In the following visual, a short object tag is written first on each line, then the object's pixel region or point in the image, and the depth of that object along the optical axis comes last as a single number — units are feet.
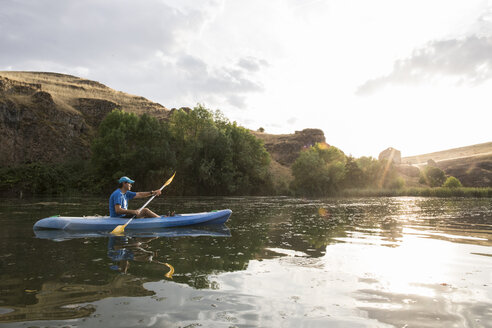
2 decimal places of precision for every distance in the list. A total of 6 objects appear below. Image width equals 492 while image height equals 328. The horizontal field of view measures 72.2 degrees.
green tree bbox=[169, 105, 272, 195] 134.00
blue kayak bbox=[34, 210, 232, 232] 32.42
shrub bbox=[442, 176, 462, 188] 189.30
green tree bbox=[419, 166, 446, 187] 229.25
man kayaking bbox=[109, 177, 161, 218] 33.65
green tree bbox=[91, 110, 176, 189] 128.47
